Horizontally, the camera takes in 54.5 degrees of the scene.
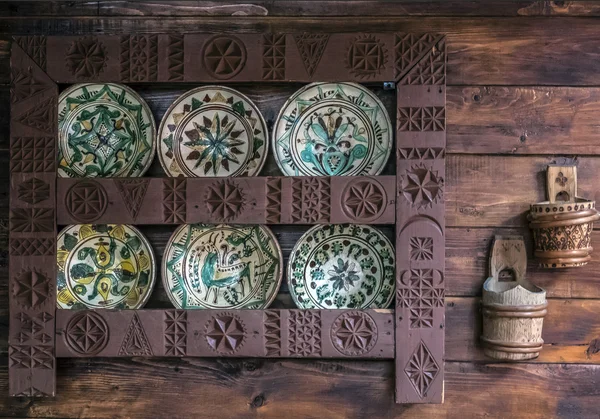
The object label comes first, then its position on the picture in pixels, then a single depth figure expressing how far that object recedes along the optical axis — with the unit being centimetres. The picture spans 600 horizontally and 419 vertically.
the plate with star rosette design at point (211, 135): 145
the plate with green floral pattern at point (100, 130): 145
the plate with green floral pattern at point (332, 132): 144
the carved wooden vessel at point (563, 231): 131
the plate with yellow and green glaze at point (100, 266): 145
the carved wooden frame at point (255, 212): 138
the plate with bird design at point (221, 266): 144
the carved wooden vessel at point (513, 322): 132
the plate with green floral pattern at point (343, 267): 143
